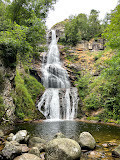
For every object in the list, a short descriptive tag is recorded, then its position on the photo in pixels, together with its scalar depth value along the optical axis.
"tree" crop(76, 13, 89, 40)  36.22
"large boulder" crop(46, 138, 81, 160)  4.07
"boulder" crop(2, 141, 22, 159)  4.06
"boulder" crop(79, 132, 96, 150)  5.36
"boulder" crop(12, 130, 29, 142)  5.94
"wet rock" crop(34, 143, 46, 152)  5.23
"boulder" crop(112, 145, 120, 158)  4.58
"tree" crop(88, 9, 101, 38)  37.97
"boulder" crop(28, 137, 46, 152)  5.32
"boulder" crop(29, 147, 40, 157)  4.54
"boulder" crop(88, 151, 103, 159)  4.63
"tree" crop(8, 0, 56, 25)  13.54
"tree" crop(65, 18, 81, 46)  34.03
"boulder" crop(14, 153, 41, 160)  3.97
